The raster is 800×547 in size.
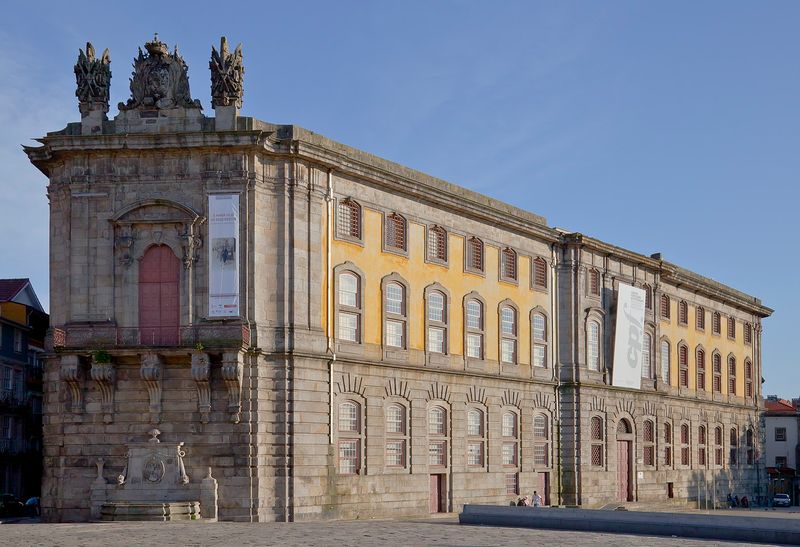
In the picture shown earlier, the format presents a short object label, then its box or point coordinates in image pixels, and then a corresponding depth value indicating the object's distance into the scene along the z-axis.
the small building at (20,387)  67.44
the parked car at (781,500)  94.27
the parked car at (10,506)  51.83
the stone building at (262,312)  43.31
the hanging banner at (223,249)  43.66
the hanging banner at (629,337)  66.31
